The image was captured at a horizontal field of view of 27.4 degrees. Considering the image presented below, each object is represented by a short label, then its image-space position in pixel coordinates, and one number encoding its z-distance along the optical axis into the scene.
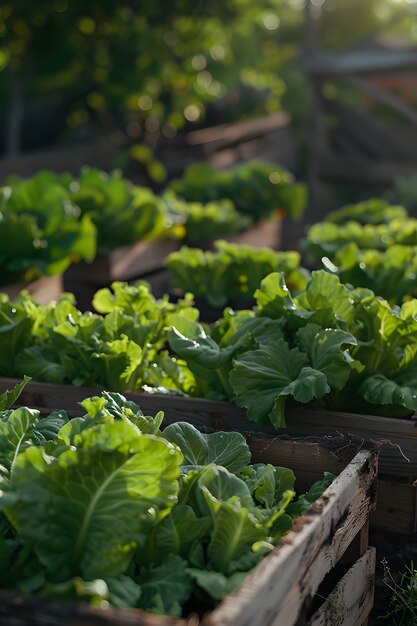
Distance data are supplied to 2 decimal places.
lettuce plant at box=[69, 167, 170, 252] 5.28
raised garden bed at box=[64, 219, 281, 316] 5.13
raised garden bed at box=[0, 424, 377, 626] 1.60
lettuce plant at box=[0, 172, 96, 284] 4.37
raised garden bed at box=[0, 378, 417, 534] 2.72
